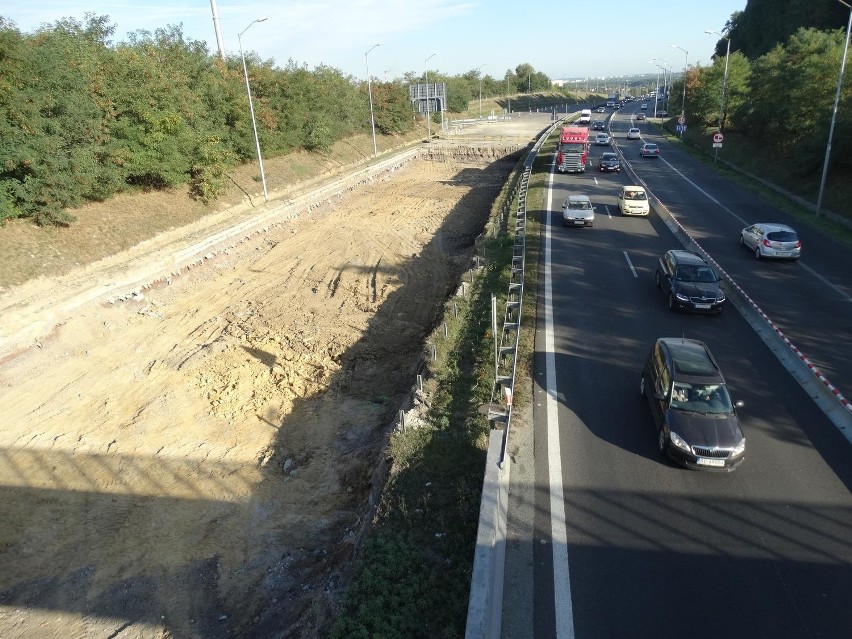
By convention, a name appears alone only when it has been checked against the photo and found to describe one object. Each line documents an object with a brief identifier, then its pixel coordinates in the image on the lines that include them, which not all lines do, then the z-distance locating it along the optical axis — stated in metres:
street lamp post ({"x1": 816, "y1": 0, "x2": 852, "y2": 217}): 25.06
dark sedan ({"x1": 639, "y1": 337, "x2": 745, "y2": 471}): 9.79
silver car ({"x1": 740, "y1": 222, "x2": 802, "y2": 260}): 21.23
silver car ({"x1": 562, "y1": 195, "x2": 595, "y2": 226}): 26.25
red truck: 40.84
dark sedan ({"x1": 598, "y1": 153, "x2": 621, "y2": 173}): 41.88
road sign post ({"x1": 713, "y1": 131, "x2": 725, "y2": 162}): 41.22
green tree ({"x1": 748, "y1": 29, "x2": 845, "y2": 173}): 32.78
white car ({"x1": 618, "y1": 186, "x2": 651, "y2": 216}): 28.36
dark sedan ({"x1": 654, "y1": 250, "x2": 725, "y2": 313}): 16.27
